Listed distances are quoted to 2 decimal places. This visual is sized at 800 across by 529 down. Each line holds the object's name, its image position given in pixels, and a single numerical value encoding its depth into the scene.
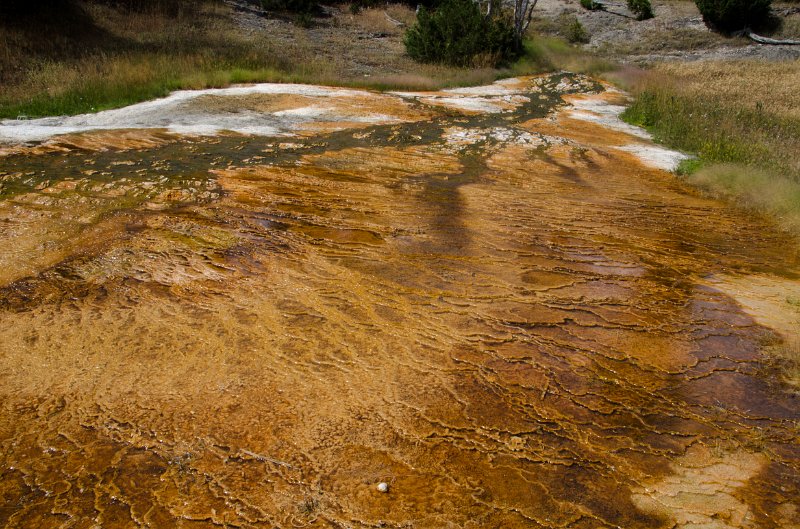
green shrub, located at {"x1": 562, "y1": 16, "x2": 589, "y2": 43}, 24.20
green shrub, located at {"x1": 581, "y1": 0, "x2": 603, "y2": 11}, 27.41
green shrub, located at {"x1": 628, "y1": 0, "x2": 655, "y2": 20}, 25.72
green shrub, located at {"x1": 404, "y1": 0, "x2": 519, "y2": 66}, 17.16
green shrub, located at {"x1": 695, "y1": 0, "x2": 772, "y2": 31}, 21.95
